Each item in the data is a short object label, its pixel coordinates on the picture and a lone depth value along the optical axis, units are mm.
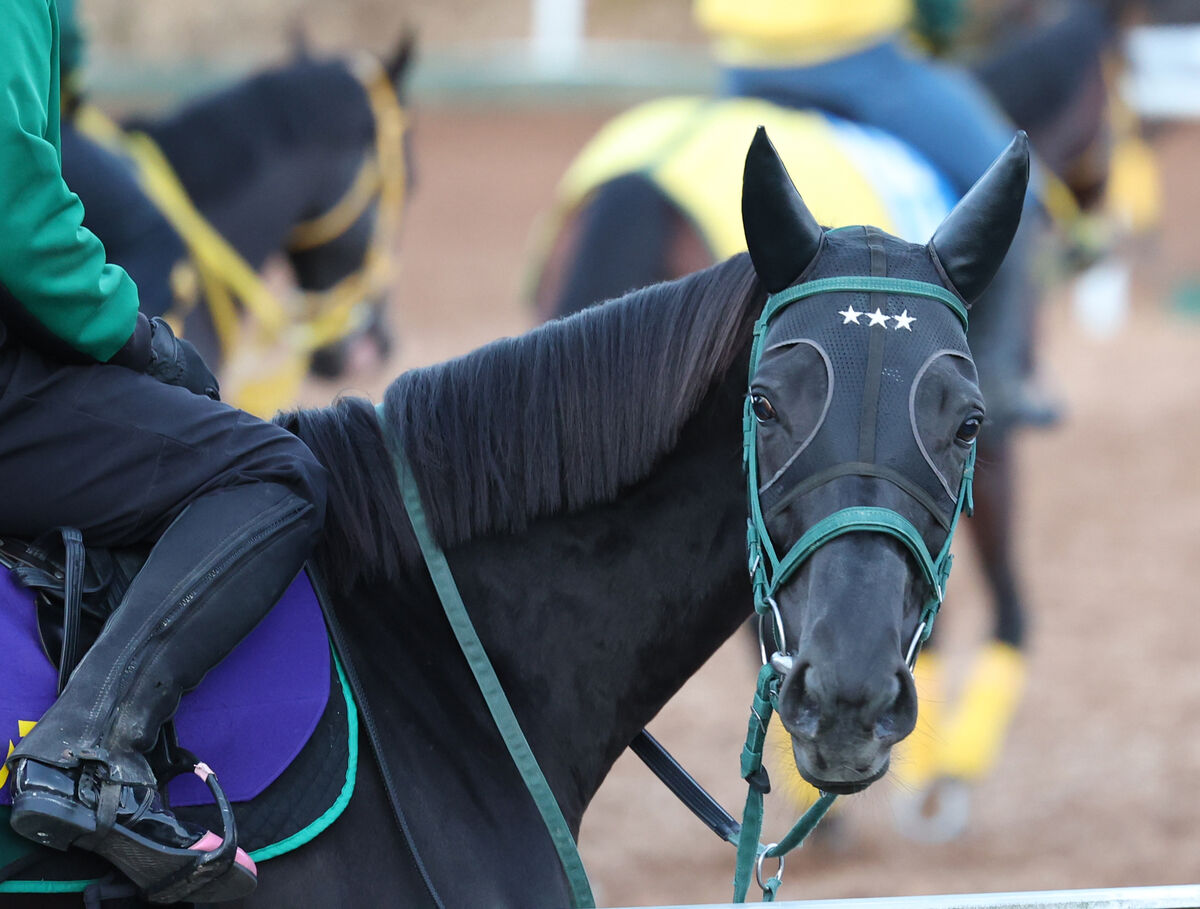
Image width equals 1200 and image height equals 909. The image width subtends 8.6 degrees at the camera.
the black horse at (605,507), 7988
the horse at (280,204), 13166
